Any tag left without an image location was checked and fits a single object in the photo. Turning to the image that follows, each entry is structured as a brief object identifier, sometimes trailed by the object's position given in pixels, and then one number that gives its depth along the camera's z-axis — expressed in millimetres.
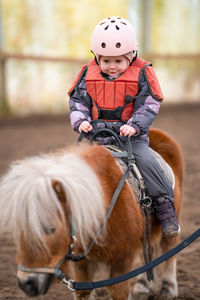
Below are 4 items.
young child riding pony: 5570
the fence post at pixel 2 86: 22062
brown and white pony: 4273
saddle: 5437
